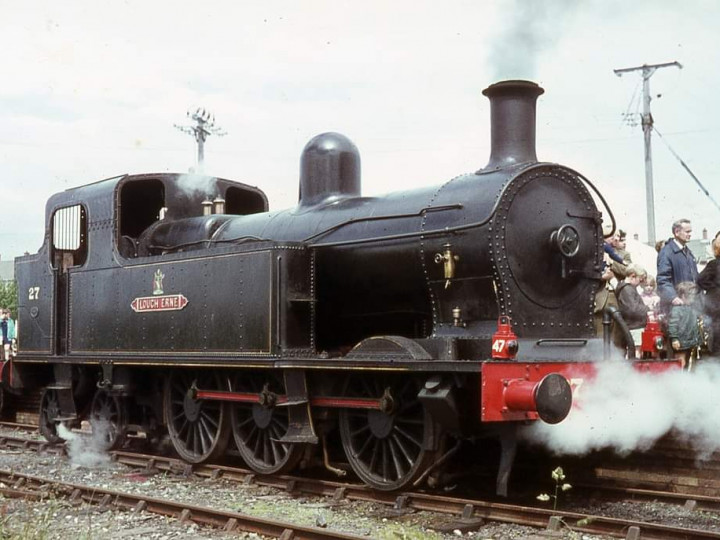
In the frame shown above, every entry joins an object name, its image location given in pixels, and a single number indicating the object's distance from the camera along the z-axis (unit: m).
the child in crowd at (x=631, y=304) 7.77
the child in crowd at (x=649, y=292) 9.30
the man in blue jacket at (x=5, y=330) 16.91
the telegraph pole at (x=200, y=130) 28.55
